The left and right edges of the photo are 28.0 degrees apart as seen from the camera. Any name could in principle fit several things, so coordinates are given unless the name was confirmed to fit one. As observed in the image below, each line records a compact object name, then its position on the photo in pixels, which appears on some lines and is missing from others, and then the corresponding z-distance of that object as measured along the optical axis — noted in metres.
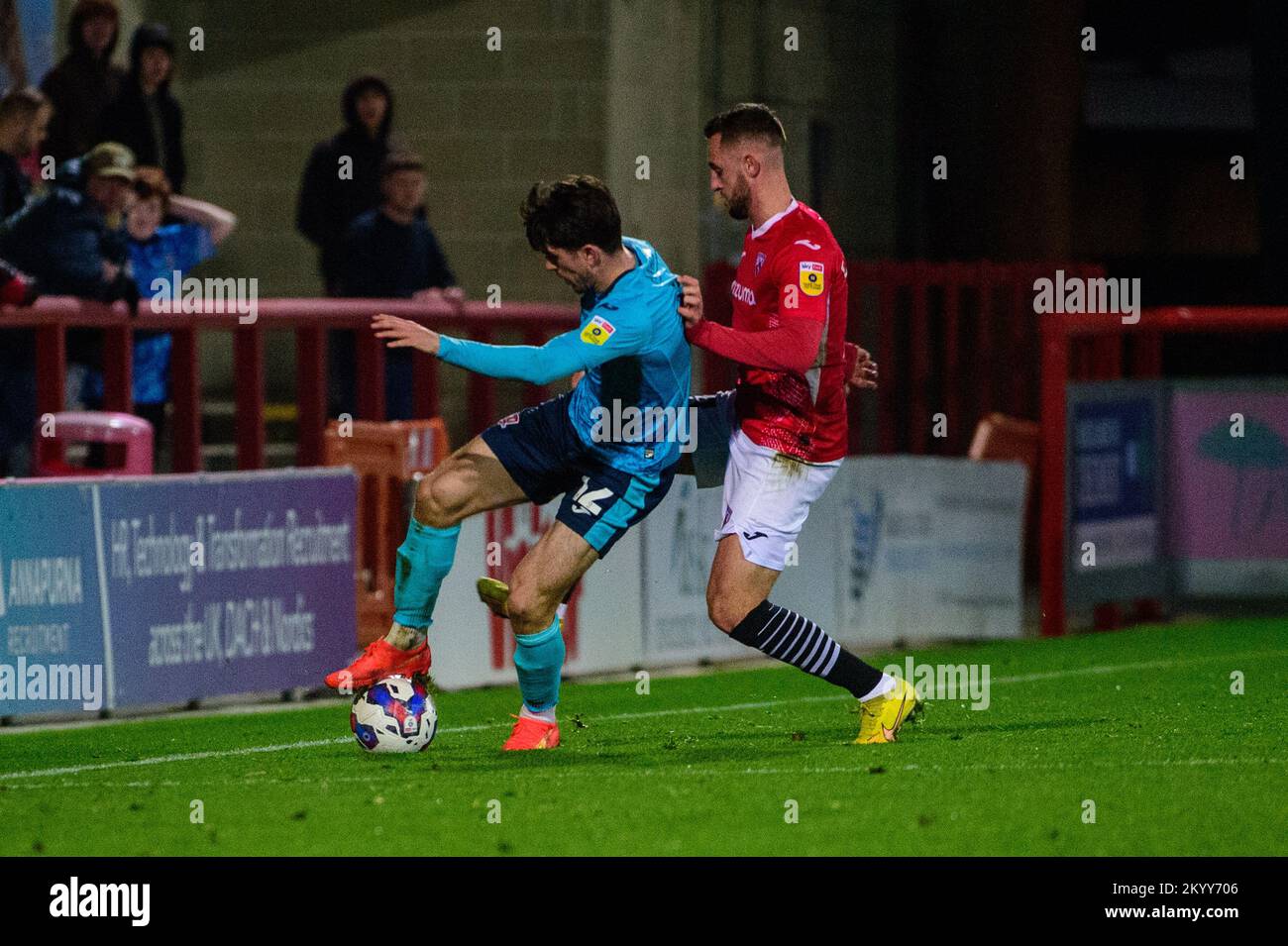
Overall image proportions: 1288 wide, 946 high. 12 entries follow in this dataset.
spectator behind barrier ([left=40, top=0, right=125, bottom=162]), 14.70
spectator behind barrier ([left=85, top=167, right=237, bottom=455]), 13.30
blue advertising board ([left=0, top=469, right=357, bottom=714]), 11.71
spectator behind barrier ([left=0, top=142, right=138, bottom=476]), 12.59
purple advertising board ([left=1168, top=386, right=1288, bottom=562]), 16.20
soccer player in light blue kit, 8.95
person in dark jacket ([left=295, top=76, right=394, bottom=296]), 15.53
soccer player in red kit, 9.02
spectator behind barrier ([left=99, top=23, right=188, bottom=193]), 14.89
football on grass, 9.38
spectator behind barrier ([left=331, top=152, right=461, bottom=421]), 14.63
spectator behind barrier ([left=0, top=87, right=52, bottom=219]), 13.00
